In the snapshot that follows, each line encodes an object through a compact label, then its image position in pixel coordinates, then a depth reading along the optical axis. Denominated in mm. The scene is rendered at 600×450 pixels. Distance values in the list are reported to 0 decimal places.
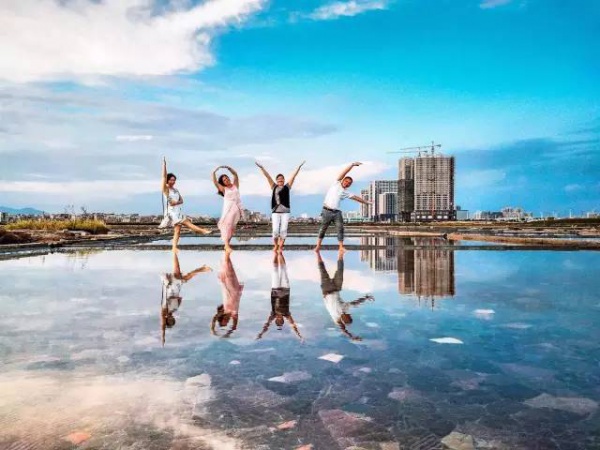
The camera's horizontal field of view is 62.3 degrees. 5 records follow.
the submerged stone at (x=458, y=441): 2830
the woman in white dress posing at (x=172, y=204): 16203
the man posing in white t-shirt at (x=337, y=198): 16344
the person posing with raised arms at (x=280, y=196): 15969
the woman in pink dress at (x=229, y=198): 15922
